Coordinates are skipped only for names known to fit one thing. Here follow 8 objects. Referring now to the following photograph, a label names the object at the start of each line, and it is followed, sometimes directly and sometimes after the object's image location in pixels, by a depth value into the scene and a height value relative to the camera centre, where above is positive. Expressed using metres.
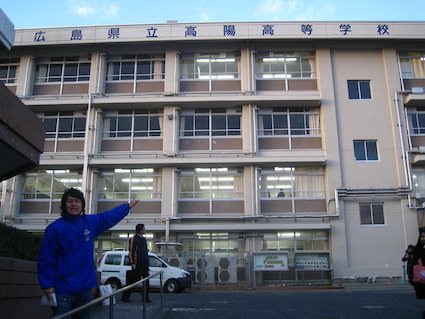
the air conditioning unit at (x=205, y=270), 20.09 +0.46
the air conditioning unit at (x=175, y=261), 20.48 +0.85
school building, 22.11 +7.02
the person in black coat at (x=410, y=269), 7.82 +0.18
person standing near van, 9.57 +0.54
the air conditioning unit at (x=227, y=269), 20.16 +0.48
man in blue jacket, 4.04 +0.20
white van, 17.19 +0.36
